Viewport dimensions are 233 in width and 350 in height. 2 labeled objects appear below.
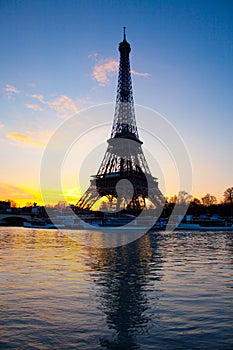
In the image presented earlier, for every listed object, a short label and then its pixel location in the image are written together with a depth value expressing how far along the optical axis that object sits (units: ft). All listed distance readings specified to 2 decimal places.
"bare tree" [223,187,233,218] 335.38
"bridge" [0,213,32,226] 386.11
